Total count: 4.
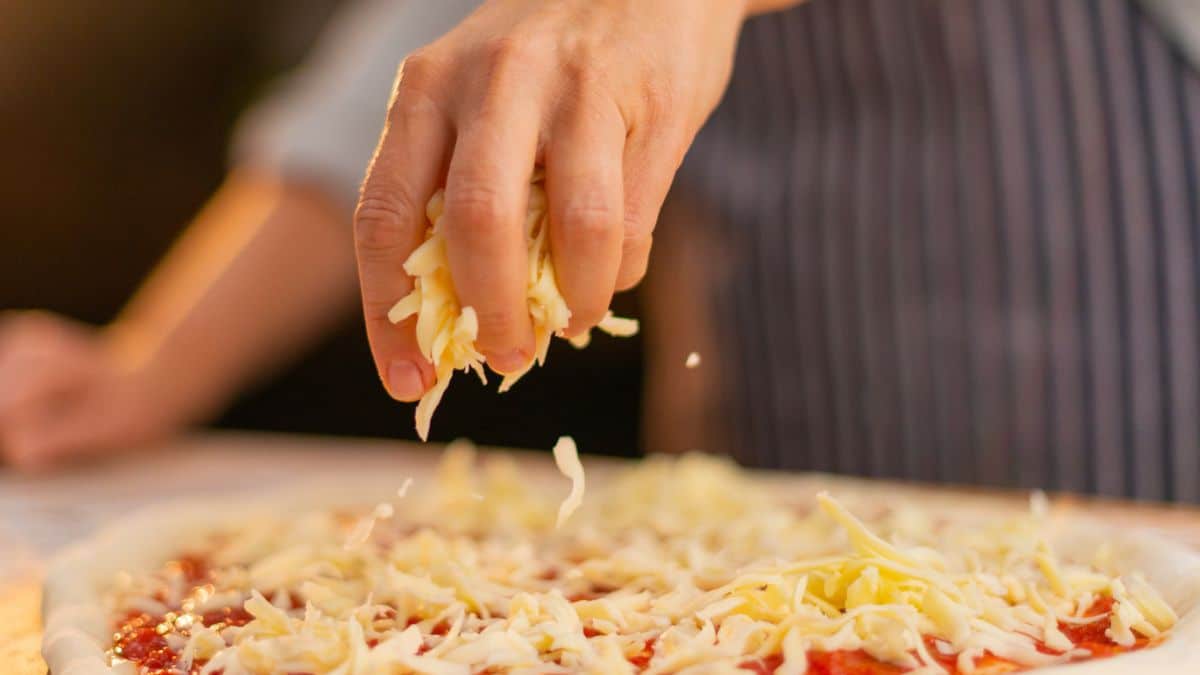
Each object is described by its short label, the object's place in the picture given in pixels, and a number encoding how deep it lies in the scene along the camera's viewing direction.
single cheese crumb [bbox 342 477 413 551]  0.83
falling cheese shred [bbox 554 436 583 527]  0.74
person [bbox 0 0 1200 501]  1.42
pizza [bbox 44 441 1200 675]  0.72
